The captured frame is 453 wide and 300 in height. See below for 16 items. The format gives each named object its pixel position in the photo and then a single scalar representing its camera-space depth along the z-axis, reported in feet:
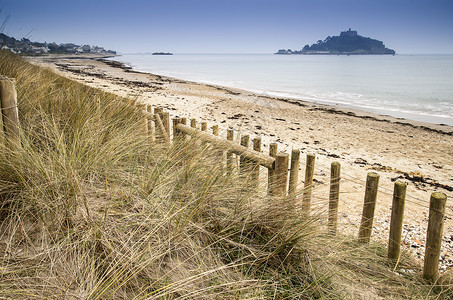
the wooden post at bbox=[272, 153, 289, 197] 8.69
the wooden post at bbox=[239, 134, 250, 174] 9.46
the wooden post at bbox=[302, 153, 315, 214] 8.15
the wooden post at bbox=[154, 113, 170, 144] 13.42
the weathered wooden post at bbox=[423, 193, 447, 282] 7.00
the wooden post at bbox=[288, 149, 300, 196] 8.71
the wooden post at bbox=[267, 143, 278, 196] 8.66
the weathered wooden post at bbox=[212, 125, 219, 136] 11.36
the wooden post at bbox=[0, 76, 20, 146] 8.49
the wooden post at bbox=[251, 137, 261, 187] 8.35
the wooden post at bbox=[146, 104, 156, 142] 12.73
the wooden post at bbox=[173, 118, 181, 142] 13.18
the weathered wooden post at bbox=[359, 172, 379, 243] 8.15
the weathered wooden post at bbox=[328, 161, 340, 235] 8.41
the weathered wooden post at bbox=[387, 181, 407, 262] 7.72
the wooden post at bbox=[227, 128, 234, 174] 10.55
